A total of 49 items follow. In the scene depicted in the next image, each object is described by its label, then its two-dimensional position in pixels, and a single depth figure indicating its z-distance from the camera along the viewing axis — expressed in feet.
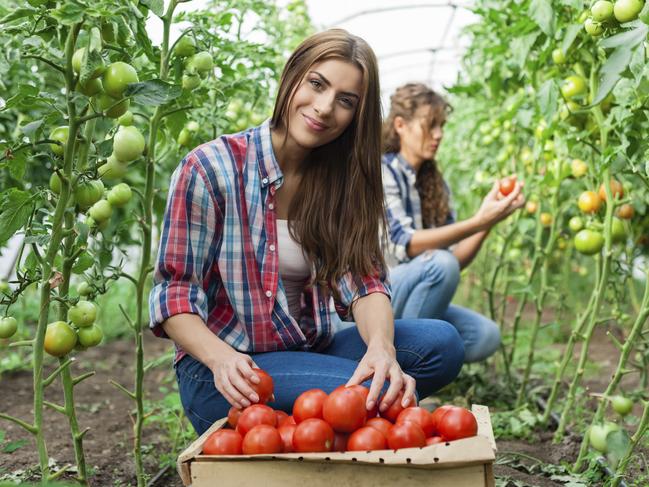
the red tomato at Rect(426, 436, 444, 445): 4.25
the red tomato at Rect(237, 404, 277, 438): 4.48
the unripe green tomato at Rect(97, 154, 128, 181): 4.89
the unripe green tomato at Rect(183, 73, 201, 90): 5.52
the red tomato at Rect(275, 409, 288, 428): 4.74
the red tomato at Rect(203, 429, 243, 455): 4.30
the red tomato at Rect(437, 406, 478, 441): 4.24
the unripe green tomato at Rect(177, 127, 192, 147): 6.49
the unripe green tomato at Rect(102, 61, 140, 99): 4.01
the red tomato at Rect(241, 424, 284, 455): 4.17
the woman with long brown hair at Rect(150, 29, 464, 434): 5.34
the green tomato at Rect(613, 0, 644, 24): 5.33
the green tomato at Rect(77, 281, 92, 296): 5.08
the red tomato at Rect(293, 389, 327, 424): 4.56
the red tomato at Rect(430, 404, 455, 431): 4.44
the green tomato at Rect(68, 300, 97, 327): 4.75
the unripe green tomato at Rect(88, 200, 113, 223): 5.19
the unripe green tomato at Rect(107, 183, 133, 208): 5.29
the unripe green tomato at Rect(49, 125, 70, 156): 4.52
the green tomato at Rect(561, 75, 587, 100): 7.22
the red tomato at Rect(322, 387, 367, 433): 4.37
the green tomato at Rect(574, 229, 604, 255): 7.11
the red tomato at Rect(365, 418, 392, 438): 4.41
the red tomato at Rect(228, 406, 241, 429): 4.84
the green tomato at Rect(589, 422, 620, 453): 5.16
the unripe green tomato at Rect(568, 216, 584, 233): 7.61
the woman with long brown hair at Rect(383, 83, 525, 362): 8.77
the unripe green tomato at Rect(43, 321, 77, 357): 4.67
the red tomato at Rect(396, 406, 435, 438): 4.40
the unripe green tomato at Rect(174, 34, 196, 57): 5.37
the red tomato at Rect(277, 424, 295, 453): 4.38
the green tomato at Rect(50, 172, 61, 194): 4.66
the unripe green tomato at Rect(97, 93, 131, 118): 4.19
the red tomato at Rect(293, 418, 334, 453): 4.21
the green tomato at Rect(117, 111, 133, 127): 5.25
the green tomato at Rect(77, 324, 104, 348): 4.81
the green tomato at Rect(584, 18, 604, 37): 5.78
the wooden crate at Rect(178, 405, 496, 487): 3.94
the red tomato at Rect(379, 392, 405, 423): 4.81
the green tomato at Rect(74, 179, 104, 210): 4.51
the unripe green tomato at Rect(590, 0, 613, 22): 5.57
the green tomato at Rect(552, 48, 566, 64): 7.15
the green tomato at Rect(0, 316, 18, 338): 4.74
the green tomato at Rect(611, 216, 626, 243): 7.17
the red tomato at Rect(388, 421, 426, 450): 4.17
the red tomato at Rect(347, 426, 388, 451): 4.22
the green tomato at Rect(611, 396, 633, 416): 5.22
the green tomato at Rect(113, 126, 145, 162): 4.63
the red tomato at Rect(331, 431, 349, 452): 4.51
